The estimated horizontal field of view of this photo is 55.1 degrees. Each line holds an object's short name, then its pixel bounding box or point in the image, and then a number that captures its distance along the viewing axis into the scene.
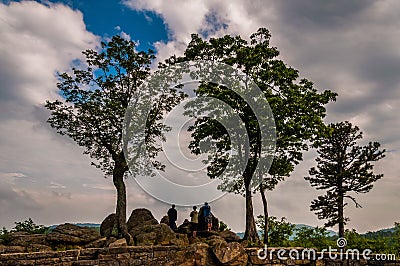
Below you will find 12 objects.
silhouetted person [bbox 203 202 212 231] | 21.47
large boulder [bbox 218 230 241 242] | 20.36
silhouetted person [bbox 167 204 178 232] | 22.62
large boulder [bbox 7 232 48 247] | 17.84
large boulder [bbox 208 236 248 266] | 14.50
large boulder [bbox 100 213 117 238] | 22.82
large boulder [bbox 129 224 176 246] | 18.14
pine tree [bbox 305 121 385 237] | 32.28
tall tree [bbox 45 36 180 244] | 23.45
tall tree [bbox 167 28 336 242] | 22.75
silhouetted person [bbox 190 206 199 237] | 22.16
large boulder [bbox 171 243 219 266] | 14.66
